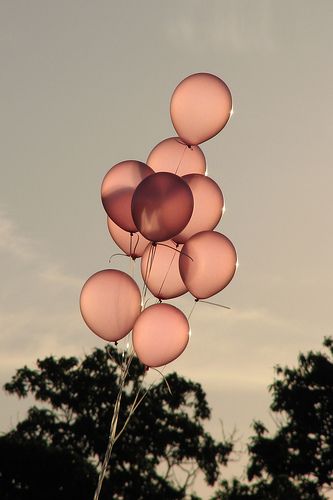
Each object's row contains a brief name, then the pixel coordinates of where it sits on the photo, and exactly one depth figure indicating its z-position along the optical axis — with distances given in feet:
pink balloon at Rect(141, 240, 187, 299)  38.75
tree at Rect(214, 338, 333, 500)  160.43
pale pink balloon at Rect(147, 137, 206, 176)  39.76
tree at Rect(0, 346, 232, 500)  170.65
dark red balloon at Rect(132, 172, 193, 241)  35.75
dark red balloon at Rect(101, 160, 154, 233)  37.80
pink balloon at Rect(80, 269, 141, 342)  37.67
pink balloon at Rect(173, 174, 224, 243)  38.85
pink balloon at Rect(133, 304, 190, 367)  37.37
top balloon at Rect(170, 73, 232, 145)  39.61
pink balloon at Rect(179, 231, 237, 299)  37.78
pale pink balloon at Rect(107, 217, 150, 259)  39.05
